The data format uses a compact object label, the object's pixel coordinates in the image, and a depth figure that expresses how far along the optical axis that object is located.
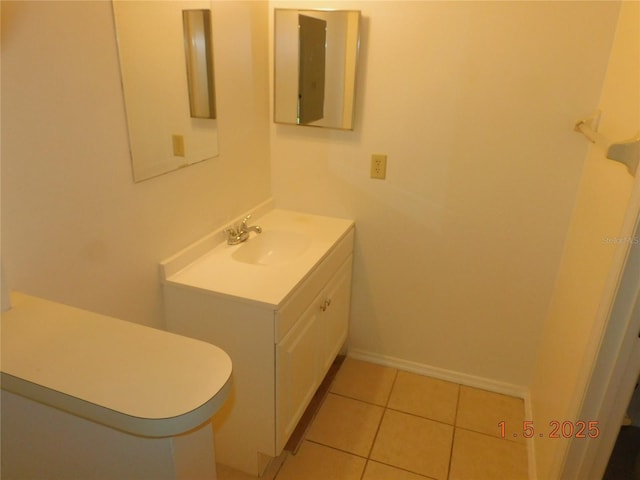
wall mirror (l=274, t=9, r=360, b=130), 2.00
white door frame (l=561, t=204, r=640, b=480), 1.24
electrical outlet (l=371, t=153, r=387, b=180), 2.15
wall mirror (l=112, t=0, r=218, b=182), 1.39
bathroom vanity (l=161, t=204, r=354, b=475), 1.58
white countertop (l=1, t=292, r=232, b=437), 0.84
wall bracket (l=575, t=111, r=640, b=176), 1.20
